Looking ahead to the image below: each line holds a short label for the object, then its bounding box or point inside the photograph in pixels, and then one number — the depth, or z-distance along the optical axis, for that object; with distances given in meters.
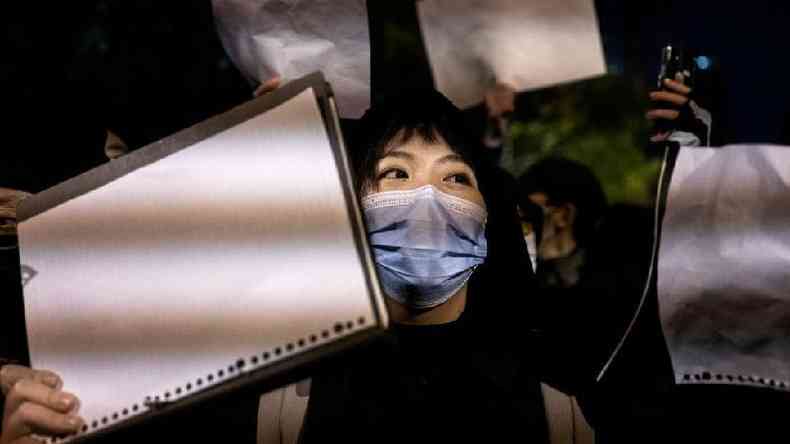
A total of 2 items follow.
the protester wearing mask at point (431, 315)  2.08
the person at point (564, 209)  4.12
